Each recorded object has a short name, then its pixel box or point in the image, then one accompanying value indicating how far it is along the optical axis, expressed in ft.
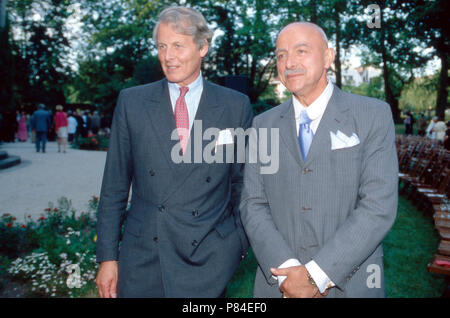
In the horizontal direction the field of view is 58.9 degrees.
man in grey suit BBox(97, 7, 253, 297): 7.32
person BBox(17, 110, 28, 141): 77.52
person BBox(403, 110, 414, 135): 95.84
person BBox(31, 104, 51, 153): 56.70
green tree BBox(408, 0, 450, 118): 53.98
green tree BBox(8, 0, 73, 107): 122.52
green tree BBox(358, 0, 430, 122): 62.69
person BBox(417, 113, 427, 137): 98.65
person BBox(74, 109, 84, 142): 81.79
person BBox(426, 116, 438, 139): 71.72
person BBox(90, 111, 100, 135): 85.10
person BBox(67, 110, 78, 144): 76.84
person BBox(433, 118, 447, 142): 68.96
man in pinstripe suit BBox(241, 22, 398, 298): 6.04
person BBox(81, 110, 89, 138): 83.09
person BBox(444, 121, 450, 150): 43.11
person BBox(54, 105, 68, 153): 58.44
